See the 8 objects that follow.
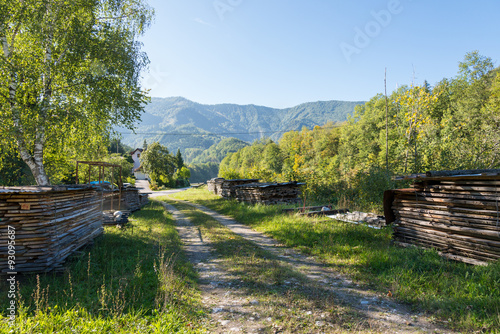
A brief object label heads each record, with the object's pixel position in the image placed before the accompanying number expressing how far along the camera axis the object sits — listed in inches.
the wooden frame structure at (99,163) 437.5
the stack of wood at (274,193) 664.4
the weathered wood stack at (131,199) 601.0
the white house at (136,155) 3786.2
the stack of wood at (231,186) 921.4
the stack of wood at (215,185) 1222.2
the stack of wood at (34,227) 209.9
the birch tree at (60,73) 389.7
